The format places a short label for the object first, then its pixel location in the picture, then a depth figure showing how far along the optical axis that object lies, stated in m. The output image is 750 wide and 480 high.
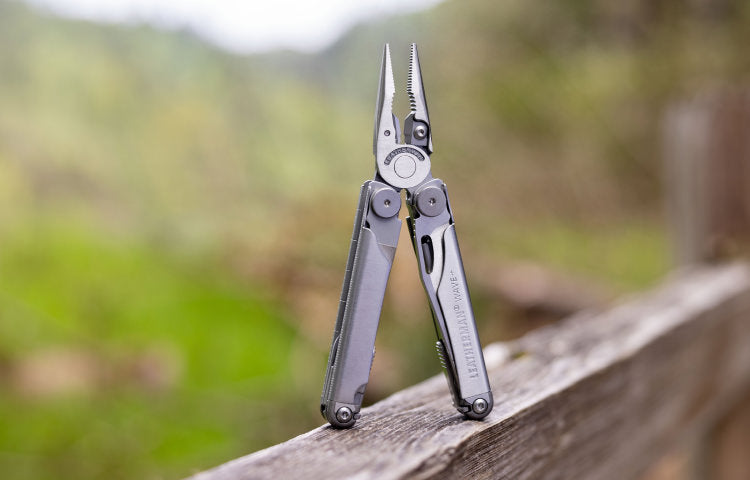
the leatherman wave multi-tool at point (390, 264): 0.63
